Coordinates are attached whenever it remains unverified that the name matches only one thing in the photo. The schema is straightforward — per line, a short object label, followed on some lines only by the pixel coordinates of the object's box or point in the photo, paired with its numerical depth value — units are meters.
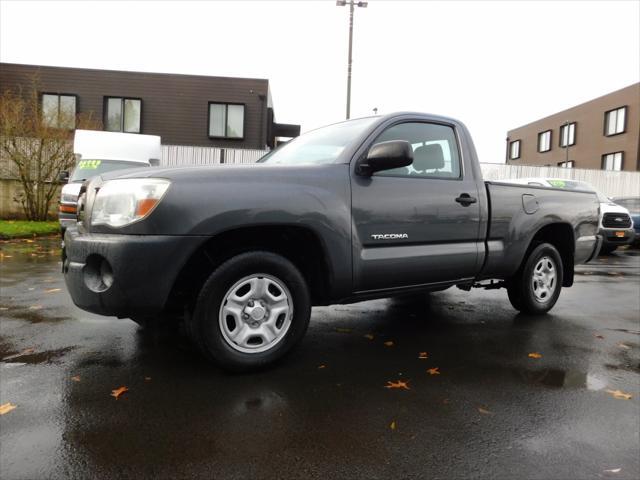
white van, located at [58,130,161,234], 10.78
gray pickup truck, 3.04
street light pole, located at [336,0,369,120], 17.55
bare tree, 14.85
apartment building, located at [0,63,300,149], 23.08
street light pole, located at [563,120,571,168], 35.38
